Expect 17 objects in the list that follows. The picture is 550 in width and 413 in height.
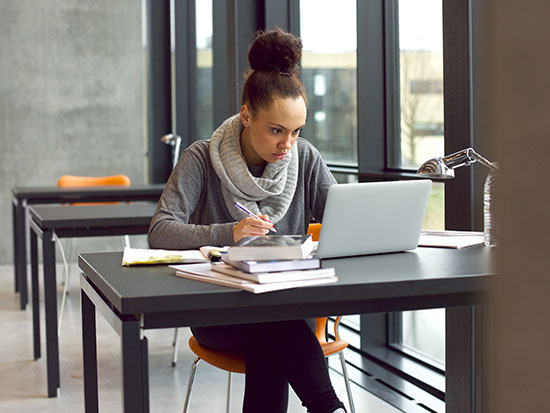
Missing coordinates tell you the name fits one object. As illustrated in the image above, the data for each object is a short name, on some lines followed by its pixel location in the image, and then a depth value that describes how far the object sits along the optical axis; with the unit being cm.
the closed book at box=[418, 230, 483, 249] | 389
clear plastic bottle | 379
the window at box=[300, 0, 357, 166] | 577
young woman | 395
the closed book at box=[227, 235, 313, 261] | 318
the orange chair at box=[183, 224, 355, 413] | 386
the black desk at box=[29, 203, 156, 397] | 507
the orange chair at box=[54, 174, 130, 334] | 721
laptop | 360
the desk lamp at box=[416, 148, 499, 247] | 376
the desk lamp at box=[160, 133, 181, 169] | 719
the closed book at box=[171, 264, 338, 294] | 306
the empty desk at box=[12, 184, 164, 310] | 671
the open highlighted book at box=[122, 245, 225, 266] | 366
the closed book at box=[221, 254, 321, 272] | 314
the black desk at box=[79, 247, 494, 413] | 306
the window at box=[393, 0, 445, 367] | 495
